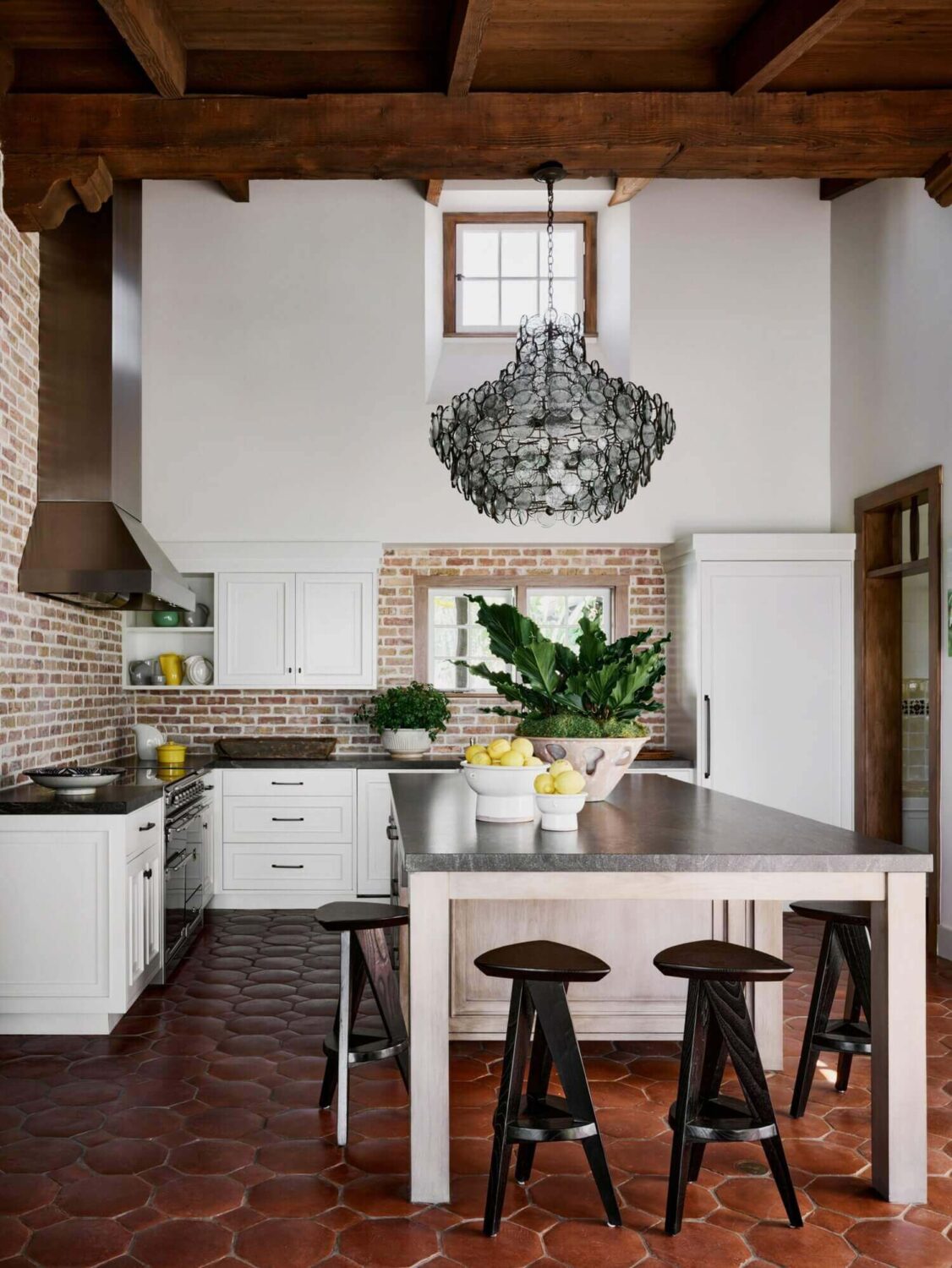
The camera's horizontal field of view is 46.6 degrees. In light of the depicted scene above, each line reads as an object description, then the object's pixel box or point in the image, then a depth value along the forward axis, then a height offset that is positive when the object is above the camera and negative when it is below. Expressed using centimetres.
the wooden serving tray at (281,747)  701 -56
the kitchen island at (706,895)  286 -61
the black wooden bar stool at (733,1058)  275 -103
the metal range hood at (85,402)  540 +128
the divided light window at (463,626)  758 +24
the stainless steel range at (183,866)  525 -104
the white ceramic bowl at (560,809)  324 -44
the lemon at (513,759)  349 -31
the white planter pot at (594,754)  391 -33
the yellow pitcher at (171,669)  703 -6
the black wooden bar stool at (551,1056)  276 -103
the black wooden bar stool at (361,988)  335 -104
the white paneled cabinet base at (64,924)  438 -106
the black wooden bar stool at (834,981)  348 -104
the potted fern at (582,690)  394 -11
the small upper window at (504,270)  769 +273
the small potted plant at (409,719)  706 -38
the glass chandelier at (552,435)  438 +91
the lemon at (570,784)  324 -36
